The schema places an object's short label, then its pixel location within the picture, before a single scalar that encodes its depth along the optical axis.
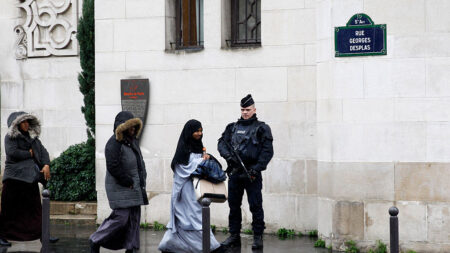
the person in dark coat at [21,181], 12.73
